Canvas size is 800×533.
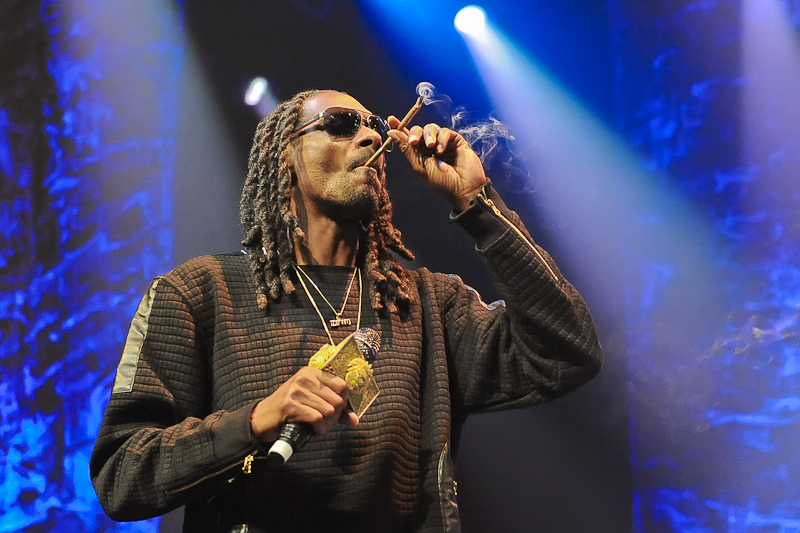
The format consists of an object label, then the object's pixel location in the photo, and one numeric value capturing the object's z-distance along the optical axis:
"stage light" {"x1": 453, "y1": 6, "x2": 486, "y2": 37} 3.53
